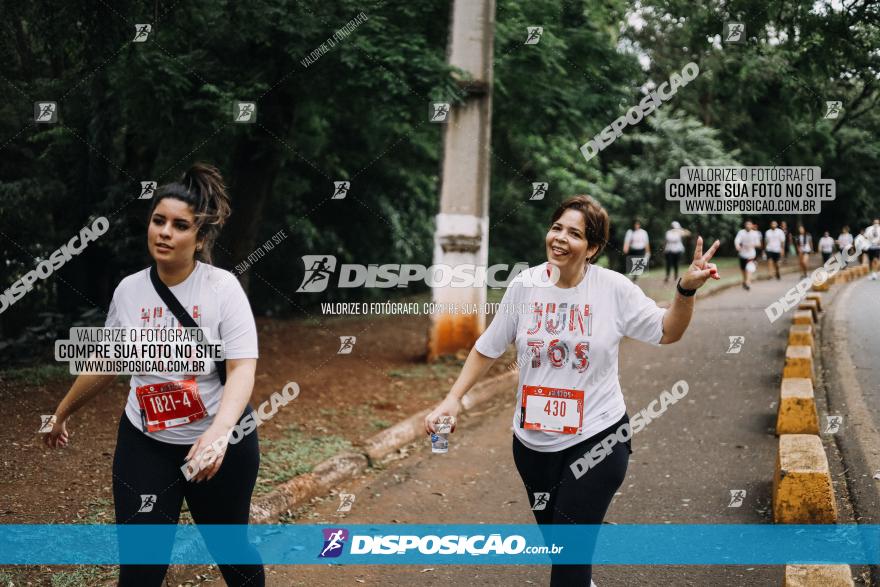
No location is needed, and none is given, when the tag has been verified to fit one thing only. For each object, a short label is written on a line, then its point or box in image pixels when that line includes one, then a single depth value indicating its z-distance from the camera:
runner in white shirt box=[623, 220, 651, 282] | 19.20
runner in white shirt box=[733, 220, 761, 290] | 17.48
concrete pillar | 9.87
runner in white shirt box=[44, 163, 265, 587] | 3.00
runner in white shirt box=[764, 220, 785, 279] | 19.75
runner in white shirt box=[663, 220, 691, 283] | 19.25
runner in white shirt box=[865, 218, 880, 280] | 10.01
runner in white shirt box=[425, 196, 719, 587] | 3.23
